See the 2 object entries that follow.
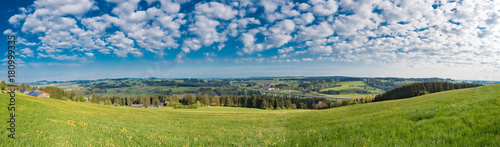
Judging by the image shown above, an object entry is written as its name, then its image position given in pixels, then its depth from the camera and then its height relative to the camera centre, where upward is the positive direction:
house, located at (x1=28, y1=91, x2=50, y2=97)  77.57 -5.80
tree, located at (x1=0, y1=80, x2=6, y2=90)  58.06 -1.79
